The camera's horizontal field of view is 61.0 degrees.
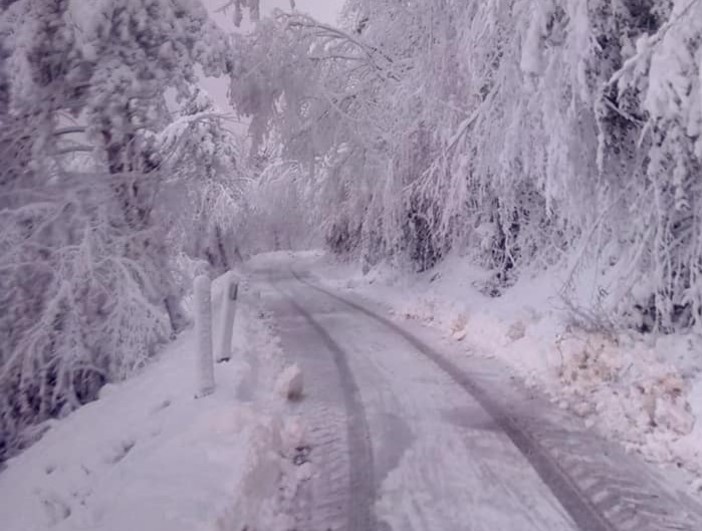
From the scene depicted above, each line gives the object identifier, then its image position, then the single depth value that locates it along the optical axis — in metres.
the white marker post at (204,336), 6.10
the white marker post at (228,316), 7.36
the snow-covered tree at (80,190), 8.35
